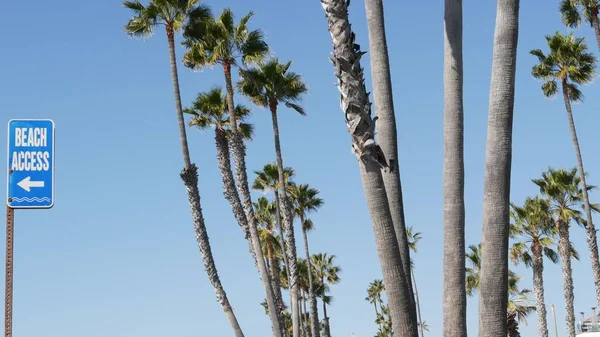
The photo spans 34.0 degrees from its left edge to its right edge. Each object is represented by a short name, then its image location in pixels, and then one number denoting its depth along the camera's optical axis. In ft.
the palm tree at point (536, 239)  173.37
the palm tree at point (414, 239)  260.79
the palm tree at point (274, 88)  136.67
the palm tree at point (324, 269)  254.68
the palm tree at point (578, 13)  142.82
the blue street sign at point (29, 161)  24.68
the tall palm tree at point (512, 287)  183.46
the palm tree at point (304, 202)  191.01
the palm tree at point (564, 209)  166.50
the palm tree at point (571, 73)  153.07
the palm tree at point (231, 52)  125.70
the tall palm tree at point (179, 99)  116.57
